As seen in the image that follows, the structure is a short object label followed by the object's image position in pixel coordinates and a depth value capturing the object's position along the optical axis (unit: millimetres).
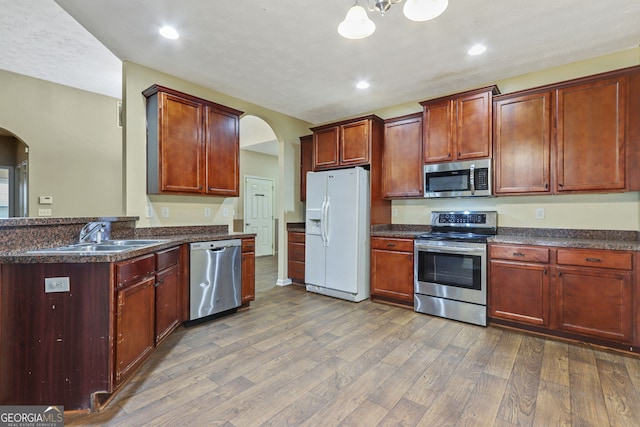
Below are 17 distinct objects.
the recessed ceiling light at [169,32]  2490
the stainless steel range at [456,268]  3080
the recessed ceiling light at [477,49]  2736
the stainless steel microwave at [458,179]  3285
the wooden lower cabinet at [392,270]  3604
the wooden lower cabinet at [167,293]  2424
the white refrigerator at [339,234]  3859
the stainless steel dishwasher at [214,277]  2986
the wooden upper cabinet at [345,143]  3982
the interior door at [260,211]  7230
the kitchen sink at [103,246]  1965
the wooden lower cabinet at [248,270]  3482
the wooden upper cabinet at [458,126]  3260
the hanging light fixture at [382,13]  1605
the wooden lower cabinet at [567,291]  2455
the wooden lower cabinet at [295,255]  4559
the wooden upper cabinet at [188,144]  3051
